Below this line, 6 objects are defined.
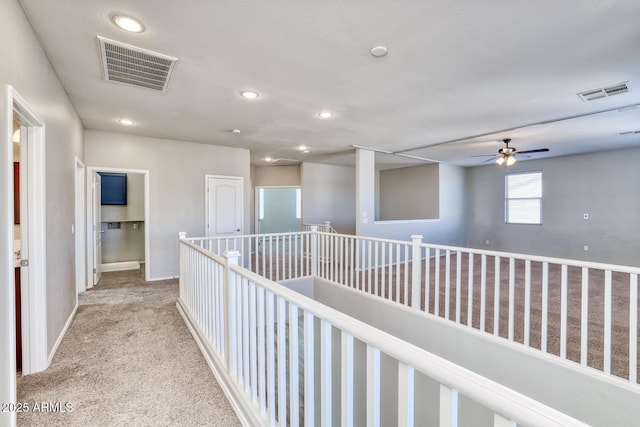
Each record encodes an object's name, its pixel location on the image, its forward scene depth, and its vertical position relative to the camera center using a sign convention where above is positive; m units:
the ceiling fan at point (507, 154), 5.32 +1.02
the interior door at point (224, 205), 5.88 +0.09
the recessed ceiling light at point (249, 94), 3.29 +1.32
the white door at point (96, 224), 4.88 -0.25
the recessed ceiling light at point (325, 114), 4.01 +1.33
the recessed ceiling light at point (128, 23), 2.03 +1.32
